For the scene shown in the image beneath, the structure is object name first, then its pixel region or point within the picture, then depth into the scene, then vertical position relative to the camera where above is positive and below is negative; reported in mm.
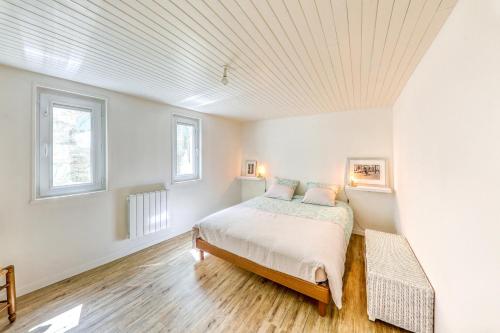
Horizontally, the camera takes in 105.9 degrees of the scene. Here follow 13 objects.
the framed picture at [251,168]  4590 -23
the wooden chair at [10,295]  1602 -1072
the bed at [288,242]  1689 -822
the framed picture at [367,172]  3213 -107
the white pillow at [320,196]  3225 -530
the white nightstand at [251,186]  4524 -484
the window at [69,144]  2033 +298
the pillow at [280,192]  3638 -496
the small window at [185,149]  3346 +351
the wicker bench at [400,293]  1428 -1006
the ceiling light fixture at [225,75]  1792 +885
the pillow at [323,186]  3551 -377
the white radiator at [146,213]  2656 -668
